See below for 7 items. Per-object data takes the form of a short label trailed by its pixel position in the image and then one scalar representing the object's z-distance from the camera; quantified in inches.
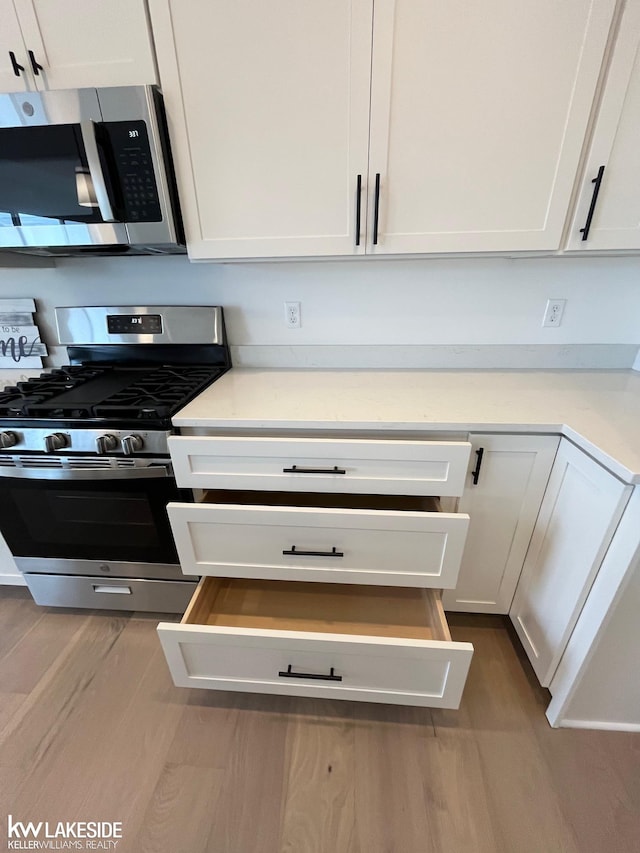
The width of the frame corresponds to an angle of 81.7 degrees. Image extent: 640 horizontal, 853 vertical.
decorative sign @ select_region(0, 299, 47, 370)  62.7
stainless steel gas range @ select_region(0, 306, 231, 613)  44.4
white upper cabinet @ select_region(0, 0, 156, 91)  38.0
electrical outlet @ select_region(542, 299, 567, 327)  55.6
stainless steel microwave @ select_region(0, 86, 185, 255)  40.1
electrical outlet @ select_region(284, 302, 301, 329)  59.2
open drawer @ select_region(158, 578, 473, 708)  36.8
